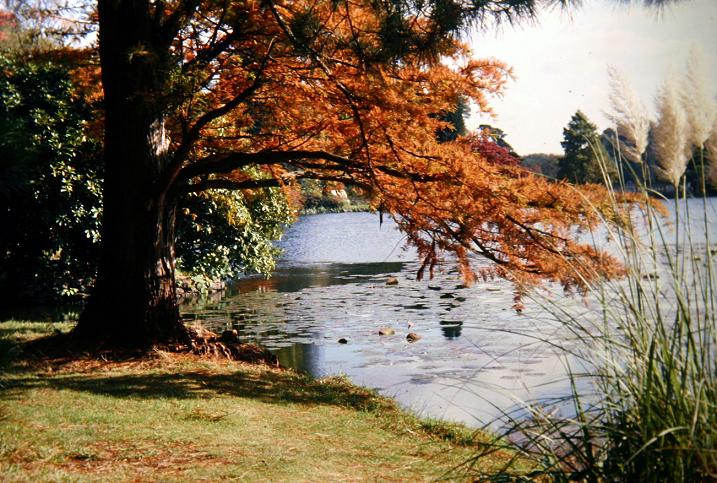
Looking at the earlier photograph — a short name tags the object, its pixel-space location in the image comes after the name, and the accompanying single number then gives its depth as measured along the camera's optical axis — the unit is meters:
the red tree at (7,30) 8.24
